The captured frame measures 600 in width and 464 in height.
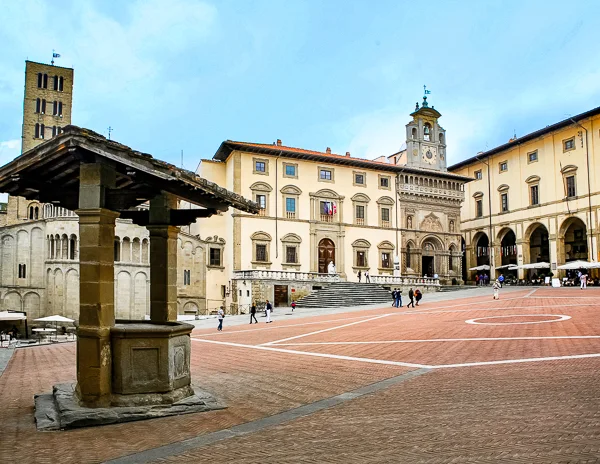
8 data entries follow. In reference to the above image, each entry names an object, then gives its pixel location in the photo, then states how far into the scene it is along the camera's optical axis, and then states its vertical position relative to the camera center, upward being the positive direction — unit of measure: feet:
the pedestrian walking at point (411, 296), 125.29 -4.53
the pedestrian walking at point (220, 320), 104.31 -7.58
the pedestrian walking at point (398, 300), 128.72 -5.47
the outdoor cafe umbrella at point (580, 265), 155.84 +2.19
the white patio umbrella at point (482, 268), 206.38 +2.64
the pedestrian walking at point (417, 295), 129.80 -4.45
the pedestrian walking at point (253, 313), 113.82 -6.88
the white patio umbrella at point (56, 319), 123.22 -7.83
